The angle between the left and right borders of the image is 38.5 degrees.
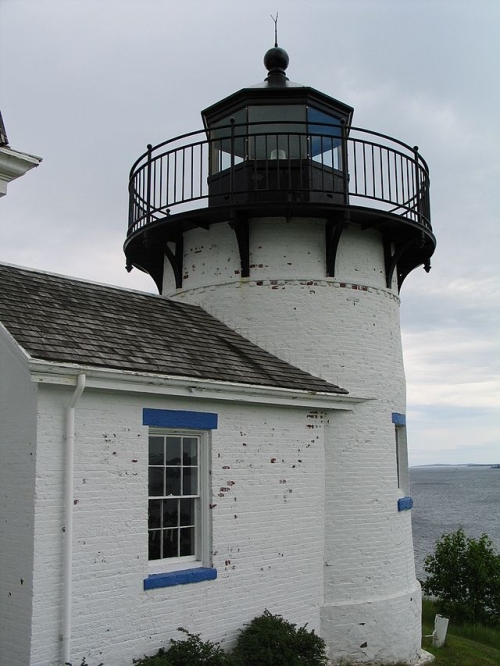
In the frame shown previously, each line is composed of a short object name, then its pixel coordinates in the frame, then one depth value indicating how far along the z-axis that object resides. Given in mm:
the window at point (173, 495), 8516
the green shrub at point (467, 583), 17078
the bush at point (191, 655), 7691
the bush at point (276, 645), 8383
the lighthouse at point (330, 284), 10680
